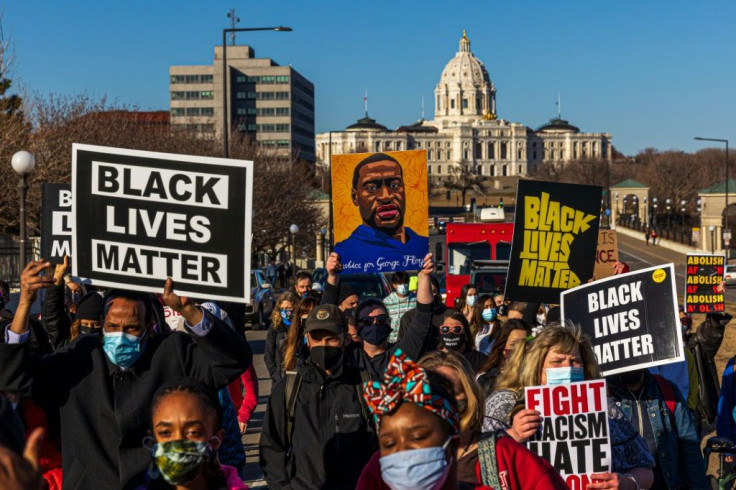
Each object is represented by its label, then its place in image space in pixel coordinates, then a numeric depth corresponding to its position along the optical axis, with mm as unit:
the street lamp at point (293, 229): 39244
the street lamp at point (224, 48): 28581
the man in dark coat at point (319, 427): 5543
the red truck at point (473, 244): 26484
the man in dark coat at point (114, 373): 4770
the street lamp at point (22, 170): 15703
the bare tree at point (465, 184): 175000
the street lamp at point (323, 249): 55062
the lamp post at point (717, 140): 55944
